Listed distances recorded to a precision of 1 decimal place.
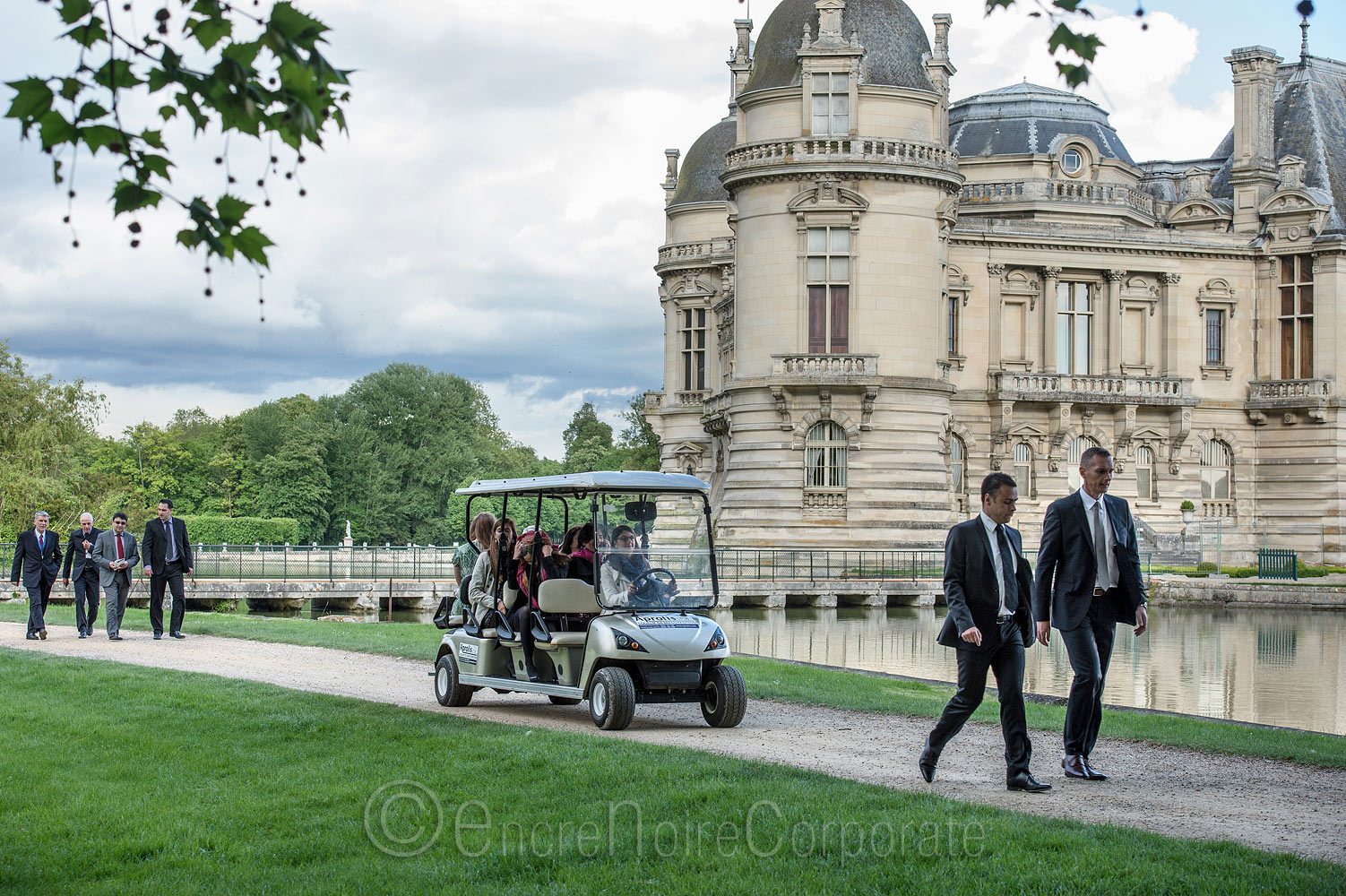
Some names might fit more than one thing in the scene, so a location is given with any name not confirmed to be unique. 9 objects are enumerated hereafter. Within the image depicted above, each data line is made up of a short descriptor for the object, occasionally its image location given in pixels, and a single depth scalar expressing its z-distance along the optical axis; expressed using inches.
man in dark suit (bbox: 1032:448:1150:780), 430.3
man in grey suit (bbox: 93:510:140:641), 897.5
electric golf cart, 538.9
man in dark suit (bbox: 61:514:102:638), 914.7
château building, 1795.0
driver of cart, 552.7
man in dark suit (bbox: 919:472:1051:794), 411.2
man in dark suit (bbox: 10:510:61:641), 893.8
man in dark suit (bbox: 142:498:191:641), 909.8
